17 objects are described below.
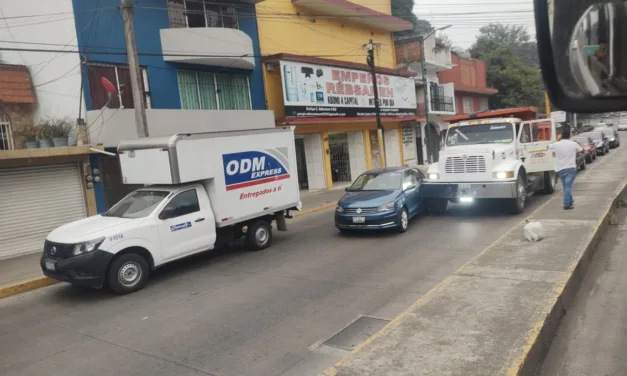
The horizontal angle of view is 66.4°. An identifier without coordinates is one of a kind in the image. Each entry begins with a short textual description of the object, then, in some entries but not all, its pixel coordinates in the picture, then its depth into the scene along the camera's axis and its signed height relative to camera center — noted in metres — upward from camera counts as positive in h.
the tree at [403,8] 46.03 +12.39
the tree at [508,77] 42.47 +4.23
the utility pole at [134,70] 11.24 +2.17
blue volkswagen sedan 10.54 -1.44
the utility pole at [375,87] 20.02 +2.12
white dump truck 11.50 -0.95
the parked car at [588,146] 23.04 -1.48
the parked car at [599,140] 27.75 -1.50
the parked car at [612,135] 32.91 -1.52
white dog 8.12 -1.85
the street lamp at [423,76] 26.59 +3.14
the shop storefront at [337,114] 19.05 +1.22
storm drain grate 5.12 -2.16
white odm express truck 7.51 -0.95
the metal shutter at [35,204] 11.49 -0.80
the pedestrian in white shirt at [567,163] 11.05 -1.03
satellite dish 13.01 +2.17
